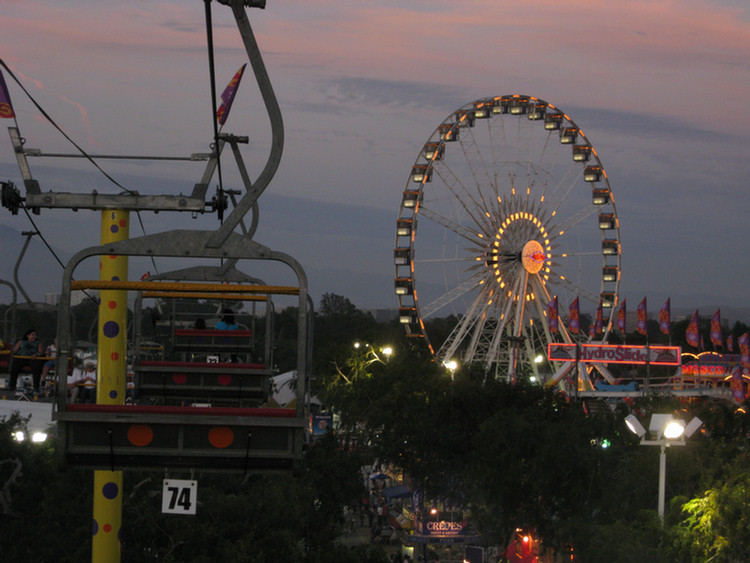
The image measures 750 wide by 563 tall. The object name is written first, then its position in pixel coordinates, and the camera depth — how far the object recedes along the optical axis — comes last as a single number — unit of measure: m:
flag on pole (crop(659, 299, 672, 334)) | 53.84
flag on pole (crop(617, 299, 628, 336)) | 57.68
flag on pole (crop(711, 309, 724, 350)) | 56.03
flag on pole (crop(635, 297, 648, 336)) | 54.15
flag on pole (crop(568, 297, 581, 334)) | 54.88
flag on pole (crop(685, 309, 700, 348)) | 56.34
